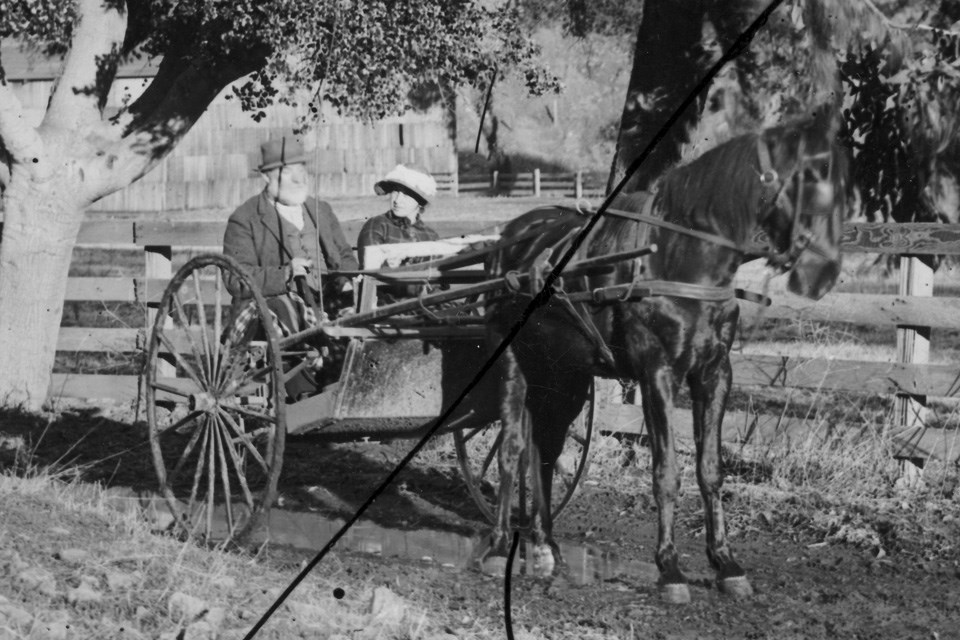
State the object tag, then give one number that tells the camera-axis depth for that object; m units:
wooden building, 23.20
